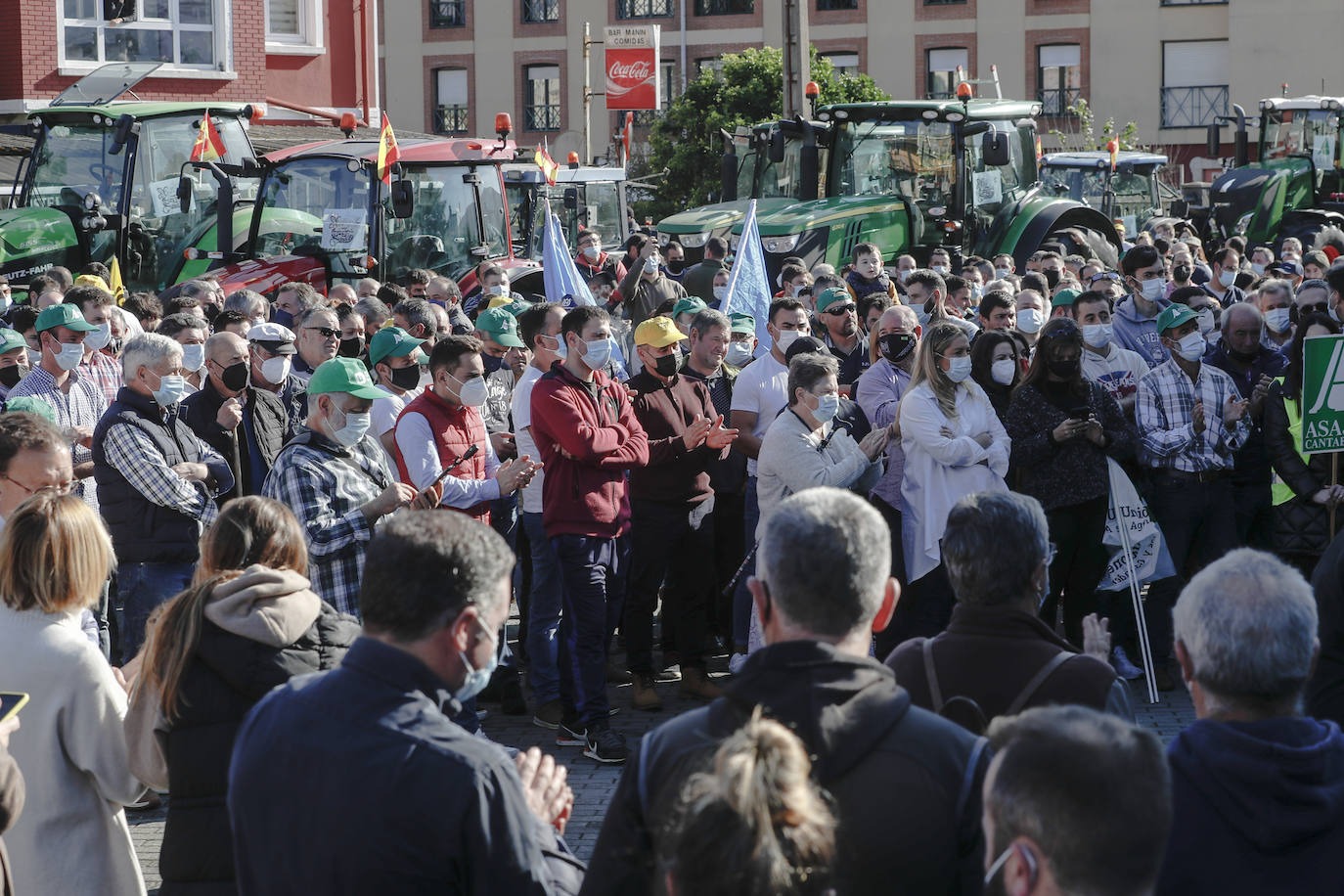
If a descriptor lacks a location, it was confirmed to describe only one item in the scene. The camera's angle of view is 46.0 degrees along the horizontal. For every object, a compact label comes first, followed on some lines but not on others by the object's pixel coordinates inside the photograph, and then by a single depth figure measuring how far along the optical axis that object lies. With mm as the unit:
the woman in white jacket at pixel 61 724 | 3732
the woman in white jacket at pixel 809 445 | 6723
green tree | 35906
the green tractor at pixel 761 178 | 18297
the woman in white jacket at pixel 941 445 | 6980
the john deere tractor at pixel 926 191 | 17578
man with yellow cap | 7453
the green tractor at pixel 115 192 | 16109
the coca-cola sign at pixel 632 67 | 35375
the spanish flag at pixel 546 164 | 16969
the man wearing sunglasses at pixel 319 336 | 8031
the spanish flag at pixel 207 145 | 16391
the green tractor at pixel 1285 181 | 22969
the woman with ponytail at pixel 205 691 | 3693
